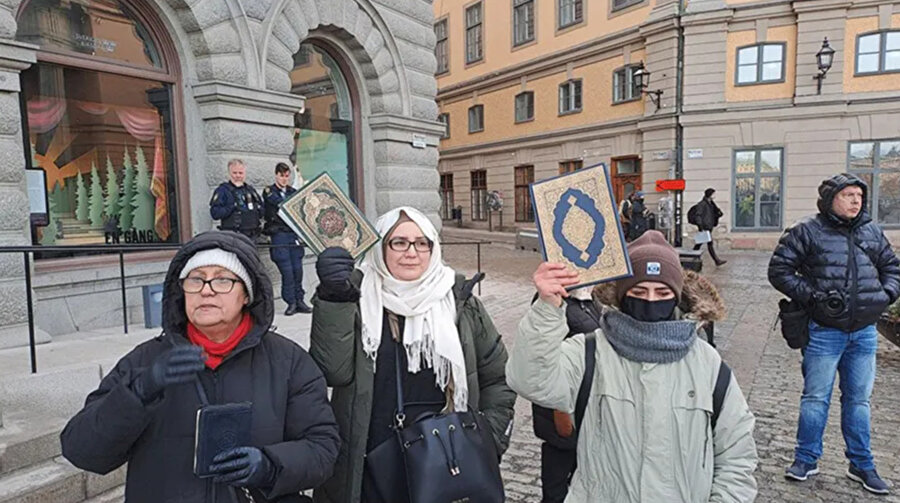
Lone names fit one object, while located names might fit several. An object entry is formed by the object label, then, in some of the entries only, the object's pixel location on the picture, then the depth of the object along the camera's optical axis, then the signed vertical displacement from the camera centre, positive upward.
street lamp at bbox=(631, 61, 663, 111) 22.06 +4.88
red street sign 18.19 +0.80
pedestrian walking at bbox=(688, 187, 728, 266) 16.11 -0.13
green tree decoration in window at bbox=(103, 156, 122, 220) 6.79 +0.27
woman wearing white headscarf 2.40 -0.55
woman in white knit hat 1.75 -0.58
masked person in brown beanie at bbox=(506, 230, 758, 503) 2.03 -0.65
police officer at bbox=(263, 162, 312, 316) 7.11 -0.40
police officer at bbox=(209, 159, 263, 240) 6.70 +0.14
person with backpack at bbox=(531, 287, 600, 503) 2.47 -0.98
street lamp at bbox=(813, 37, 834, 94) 19.24 +4.95
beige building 19.75 +4.08
